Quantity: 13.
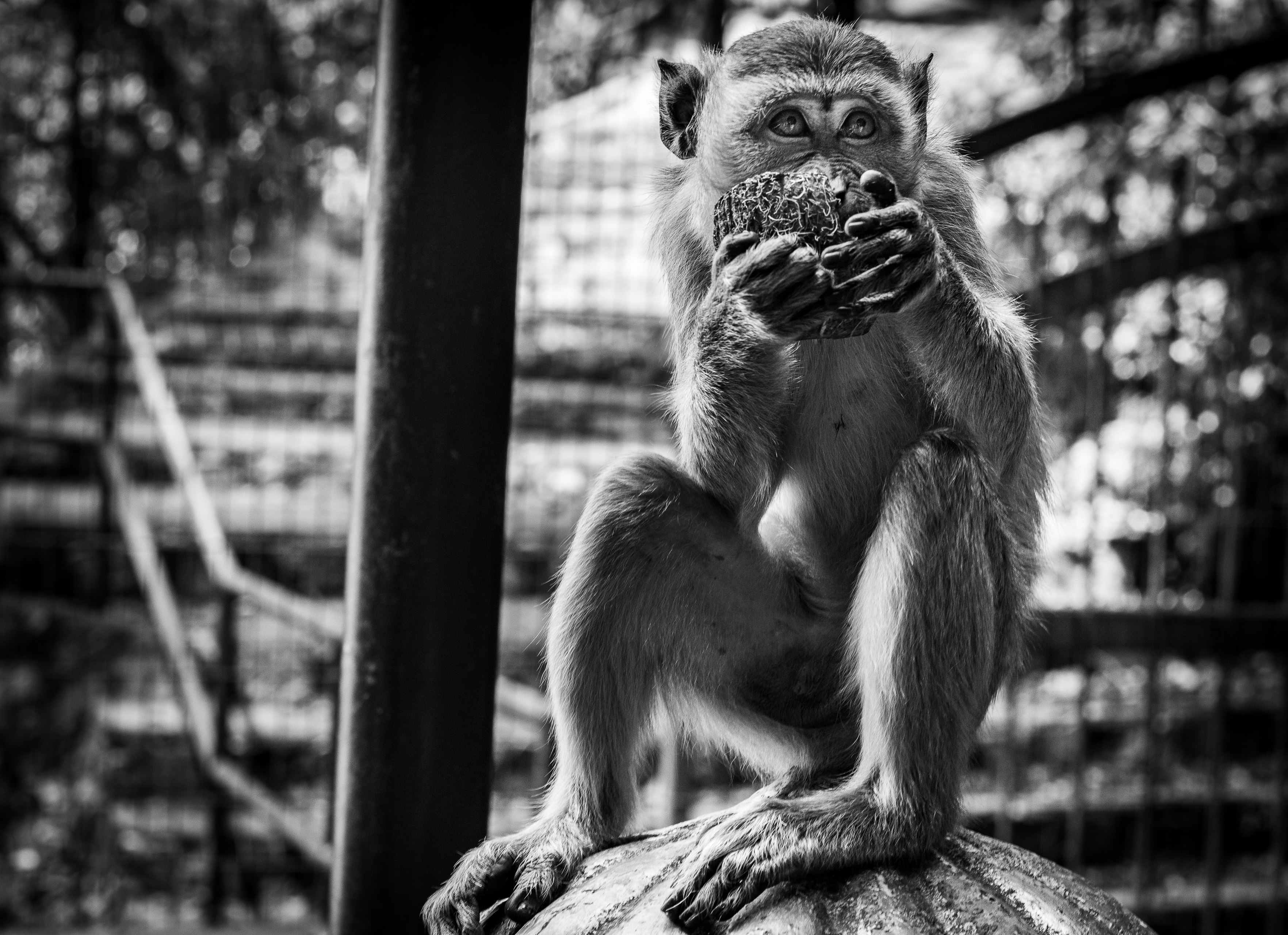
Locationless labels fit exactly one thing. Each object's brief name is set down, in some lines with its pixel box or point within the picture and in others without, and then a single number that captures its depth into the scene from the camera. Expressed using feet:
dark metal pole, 10.41
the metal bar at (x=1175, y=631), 18.15
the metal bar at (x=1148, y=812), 18.97
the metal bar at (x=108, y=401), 24.85
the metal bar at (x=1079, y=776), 18.78
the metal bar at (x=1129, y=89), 16.34
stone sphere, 8.04
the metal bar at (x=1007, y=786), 18.39
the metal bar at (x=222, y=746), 21.94
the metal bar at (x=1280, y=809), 19.49
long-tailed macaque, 8.71
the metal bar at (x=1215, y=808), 19.33
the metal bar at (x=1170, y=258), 17.98
